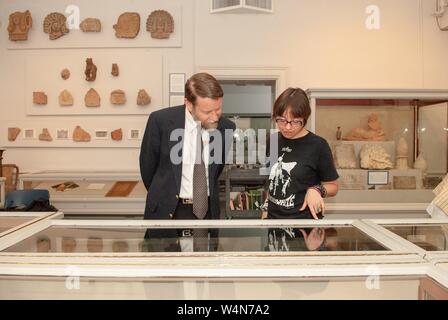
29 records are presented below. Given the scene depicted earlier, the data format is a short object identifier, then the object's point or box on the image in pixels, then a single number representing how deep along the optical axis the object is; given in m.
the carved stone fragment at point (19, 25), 5.16
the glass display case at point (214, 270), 1.10
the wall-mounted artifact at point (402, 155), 4.61
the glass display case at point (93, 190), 4.52
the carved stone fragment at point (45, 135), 5.26
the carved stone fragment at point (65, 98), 5.24
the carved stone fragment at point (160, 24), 5.16
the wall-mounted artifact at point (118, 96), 5.22
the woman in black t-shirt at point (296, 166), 1.99
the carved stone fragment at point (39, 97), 5.24
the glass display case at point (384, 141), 4.46
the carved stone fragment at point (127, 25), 5.17
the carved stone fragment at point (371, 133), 4.69
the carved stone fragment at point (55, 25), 5.19
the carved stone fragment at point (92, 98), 5.24
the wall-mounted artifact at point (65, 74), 5.24
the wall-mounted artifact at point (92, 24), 5.17
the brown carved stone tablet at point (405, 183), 4.53
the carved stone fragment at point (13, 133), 5.28
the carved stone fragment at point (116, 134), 5.25
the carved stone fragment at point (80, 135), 5.26
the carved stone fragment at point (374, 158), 4.59
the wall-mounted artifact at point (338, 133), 4.69
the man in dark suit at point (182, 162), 2.35
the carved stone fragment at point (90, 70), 5.18
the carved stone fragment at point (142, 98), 5.20
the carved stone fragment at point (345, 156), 4.61
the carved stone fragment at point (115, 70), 5.20
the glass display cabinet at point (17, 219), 1.56
